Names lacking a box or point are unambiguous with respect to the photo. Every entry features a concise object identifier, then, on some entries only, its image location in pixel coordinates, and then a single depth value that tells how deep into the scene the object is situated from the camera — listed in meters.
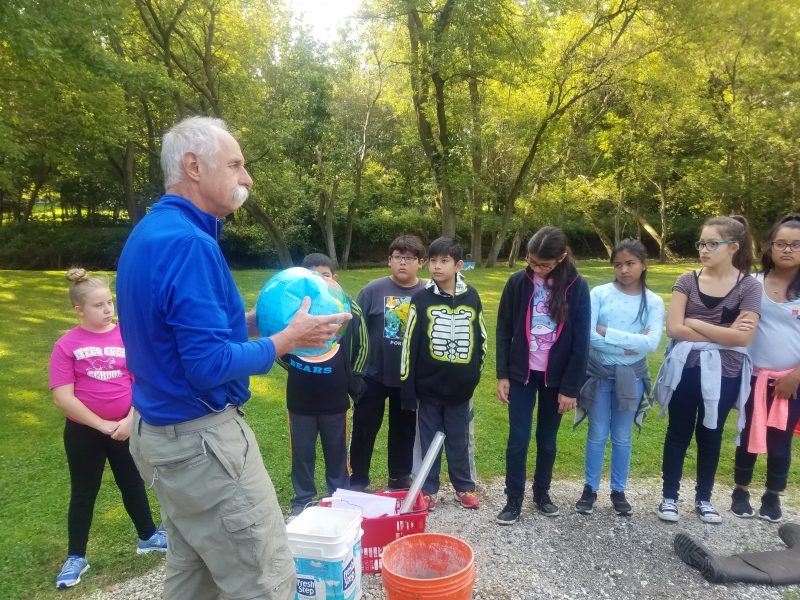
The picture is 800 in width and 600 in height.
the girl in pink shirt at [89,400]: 3.13
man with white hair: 1.84
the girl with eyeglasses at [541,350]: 3.76
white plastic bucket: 2.65
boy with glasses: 4.29
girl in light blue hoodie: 3.93
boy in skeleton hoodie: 3.98
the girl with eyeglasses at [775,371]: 3.89
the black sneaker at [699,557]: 3.22
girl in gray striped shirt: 3.77
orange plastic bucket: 2.71
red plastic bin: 3.23
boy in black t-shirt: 3.69
